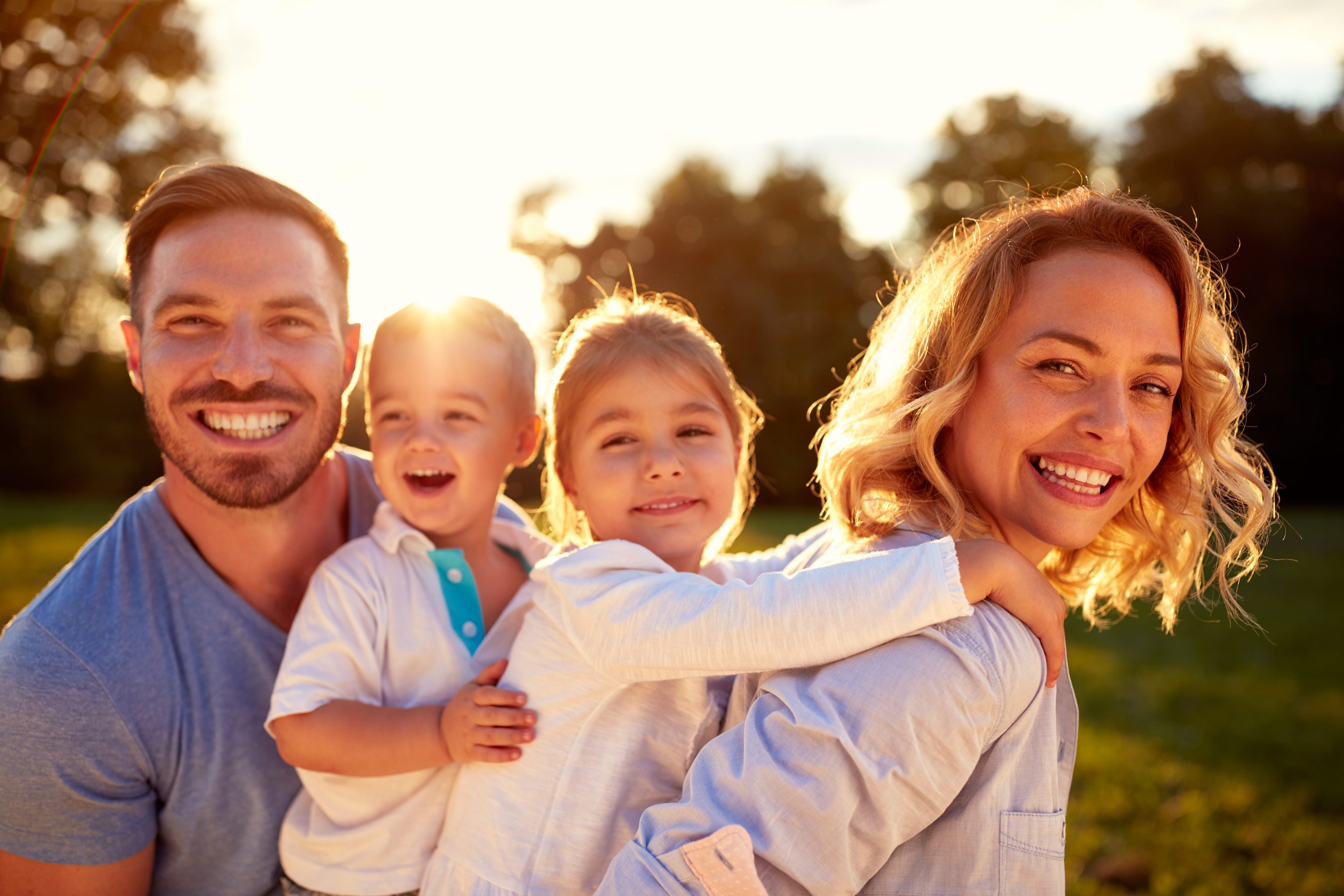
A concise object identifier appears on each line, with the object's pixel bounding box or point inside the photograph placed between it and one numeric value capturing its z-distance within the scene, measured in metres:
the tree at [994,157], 30.56
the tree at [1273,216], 23.31
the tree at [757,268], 25.45
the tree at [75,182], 20.25
